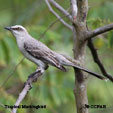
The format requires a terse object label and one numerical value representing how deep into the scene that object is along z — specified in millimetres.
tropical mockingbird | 9328
